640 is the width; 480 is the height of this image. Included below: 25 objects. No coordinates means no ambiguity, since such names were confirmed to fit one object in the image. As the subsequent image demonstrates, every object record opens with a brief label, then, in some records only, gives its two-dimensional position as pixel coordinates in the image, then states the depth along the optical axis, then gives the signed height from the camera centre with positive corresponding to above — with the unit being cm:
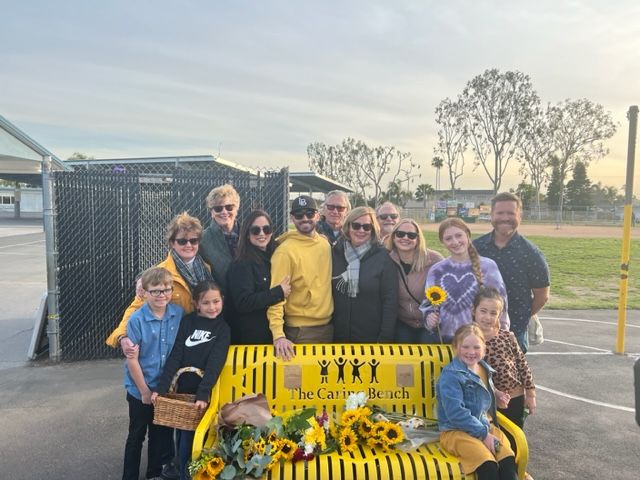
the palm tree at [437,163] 7078 +611
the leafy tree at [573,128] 5491 +909
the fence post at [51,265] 613 -89
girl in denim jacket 297 -136
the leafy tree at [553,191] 7519 +229
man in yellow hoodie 366 -63
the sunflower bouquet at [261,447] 285 -152
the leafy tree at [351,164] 7256 +590
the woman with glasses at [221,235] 400 -30
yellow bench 368 -134
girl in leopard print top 343 -113
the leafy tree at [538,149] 5441 +653
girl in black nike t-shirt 336 -107
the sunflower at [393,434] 312 -150
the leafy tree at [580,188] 7738 +297
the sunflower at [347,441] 310 -154
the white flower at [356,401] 343 -141
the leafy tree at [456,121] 5728 +994
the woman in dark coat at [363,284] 376 -63
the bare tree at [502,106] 5241 +1083
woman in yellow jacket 365 -47
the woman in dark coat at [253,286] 359 -64
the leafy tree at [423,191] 9176 +236
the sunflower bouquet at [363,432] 312 -150
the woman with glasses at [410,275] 399 -59
